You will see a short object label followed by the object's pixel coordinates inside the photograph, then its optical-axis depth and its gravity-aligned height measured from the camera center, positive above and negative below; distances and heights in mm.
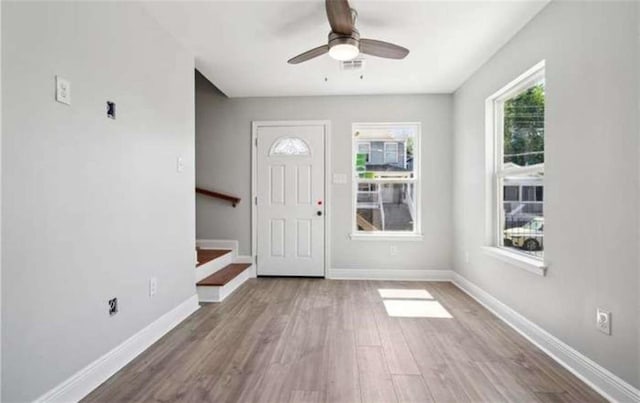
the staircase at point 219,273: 3482 -847
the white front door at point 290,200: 4504 -10
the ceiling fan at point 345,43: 2088 +1100
